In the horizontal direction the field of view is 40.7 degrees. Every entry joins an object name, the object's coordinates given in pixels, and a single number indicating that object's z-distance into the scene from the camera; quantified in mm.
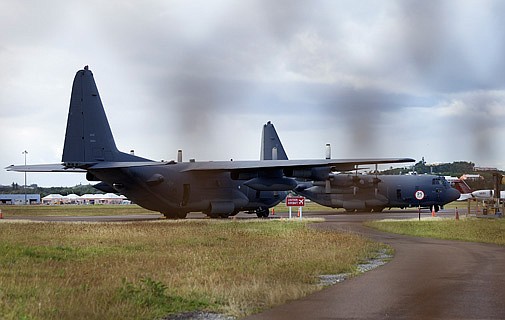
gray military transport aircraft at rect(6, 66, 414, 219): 49156
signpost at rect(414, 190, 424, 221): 59372
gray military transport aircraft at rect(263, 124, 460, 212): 80812
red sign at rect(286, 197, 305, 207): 57500
